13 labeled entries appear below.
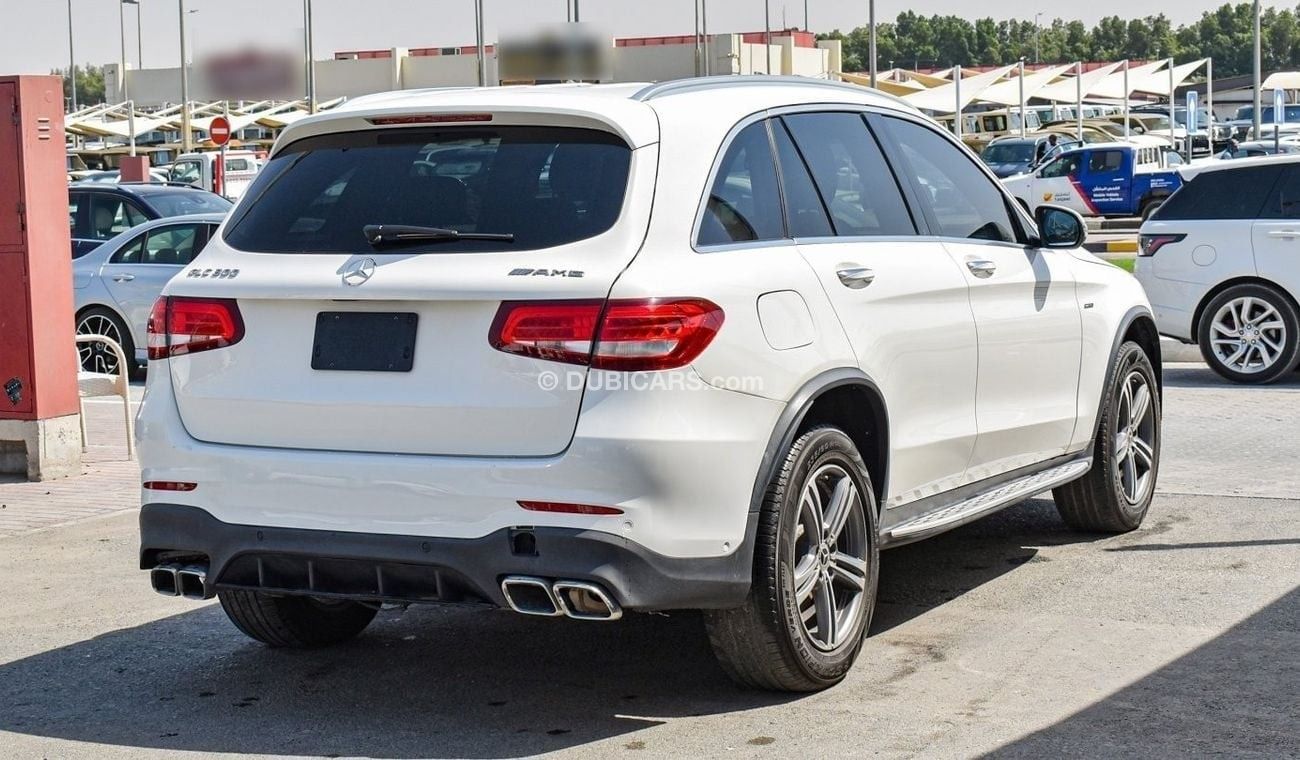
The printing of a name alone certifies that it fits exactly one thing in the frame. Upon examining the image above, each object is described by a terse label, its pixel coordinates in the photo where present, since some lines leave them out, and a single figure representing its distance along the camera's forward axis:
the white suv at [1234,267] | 12.95
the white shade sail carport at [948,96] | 57.97
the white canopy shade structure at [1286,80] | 92.88
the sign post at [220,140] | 34.91
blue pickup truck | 36.50
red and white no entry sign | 36.09
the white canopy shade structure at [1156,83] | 67.81
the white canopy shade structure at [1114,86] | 67.38
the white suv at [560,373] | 4.66
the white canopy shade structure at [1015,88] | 62.44
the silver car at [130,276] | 15.14
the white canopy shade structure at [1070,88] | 66.25
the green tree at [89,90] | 160.25
